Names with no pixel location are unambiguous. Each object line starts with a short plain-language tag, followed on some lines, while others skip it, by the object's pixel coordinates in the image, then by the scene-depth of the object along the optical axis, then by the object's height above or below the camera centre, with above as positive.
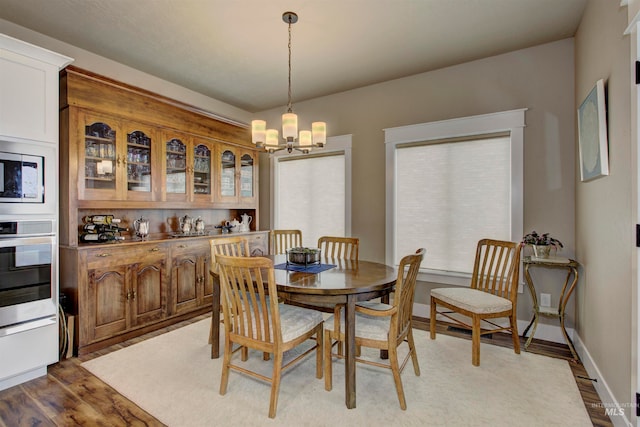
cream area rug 1.92 -1.25
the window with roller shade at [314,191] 4.30 +0.31
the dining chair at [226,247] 2.72 -0.34
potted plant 2.84 -0.30
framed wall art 2.06 +0.54
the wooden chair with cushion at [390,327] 2.00 -0.78
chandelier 2.59 +0.67
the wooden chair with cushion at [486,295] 2.58 -0.76
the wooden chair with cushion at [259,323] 1.90 -0.75
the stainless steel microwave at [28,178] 2.25 +0.27
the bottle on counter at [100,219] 3.19 -0.06
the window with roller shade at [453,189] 3.26 +0.25
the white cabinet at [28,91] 2.23 +0.91
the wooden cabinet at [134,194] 2.79 +0.21
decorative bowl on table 2.69 -0.38
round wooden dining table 2.01 -0.50
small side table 2.67 -0.68
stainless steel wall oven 2.25 -0.42
